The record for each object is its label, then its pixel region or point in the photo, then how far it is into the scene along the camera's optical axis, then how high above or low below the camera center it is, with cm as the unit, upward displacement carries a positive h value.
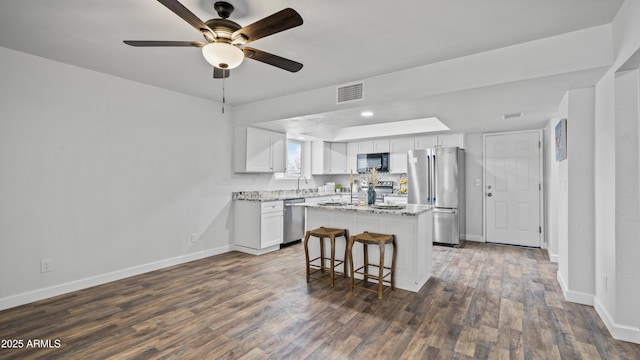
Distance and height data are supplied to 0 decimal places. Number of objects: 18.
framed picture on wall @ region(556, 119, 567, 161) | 316 +52
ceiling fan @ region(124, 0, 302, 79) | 181 +97
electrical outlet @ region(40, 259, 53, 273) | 308 -87
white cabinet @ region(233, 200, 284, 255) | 474 -68
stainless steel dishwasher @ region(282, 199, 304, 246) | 518 -69
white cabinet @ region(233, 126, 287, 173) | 496 +57
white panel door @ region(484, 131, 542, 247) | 524 -3
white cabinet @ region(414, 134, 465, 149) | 581 +89
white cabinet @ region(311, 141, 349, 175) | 684 +61
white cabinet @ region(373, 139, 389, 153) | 663 +89
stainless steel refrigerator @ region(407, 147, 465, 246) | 533 -2
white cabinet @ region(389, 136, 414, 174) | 635 +71
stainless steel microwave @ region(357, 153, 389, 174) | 653 +50
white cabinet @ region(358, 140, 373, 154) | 689 +88
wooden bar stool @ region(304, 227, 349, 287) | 342 -77
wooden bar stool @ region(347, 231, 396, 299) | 308 -81
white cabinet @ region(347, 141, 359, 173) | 709 +70
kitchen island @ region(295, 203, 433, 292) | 326 -51
